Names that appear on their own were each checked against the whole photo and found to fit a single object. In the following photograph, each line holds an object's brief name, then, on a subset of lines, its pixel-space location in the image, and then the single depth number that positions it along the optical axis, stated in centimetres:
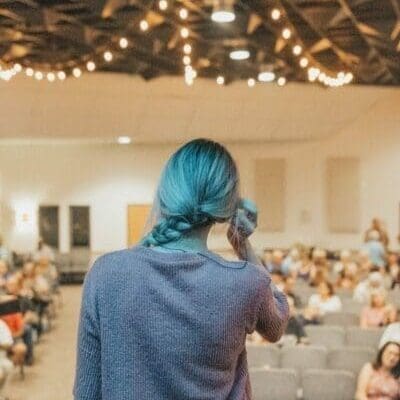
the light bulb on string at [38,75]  1375
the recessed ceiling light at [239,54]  1230
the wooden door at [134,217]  2088
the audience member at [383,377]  615
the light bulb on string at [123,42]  1109
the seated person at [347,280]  1291
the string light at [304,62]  1287
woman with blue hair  122
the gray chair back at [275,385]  645
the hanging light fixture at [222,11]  754
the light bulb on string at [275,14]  919
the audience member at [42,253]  1689
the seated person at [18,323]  937
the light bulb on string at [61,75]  1389
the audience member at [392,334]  640
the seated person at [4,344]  776
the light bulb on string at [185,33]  1059
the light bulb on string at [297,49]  1159
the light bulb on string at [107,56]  1235
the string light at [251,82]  1555
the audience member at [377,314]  923
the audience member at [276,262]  1409
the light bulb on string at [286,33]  1036
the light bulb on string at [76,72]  1373
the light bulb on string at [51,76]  1390
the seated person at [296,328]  887
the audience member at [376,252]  1480
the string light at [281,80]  1558
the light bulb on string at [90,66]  1325
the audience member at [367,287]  1112
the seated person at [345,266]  1350
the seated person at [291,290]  1015
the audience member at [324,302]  1002
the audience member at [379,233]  1709
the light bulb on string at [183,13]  941
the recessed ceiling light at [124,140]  1815
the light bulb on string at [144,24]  978
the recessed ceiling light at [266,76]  1428
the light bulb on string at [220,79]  1540
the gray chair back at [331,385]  657
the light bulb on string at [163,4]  868
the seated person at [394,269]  1318
